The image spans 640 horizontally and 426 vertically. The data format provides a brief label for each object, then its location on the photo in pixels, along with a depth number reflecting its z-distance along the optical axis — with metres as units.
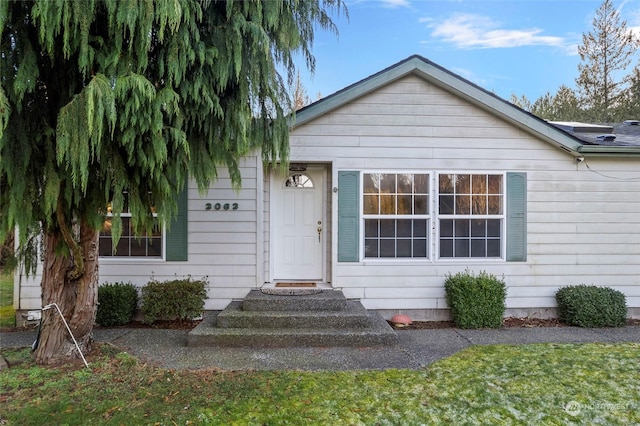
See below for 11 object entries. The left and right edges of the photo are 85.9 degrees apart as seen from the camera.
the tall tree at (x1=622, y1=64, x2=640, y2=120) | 16.59
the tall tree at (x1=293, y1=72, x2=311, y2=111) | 16.84
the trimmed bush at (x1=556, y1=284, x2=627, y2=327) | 5.63
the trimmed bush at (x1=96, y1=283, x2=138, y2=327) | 5.46
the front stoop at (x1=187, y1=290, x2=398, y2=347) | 4.58
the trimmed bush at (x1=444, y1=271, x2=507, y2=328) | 5.57
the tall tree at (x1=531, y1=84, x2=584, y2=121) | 18.38
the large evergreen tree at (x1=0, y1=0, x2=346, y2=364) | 2.68
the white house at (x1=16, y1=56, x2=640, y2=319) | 5.87
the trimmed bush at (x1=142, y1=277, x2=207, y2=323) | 5.50
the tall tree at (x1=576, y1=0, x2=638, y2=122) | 16.91
